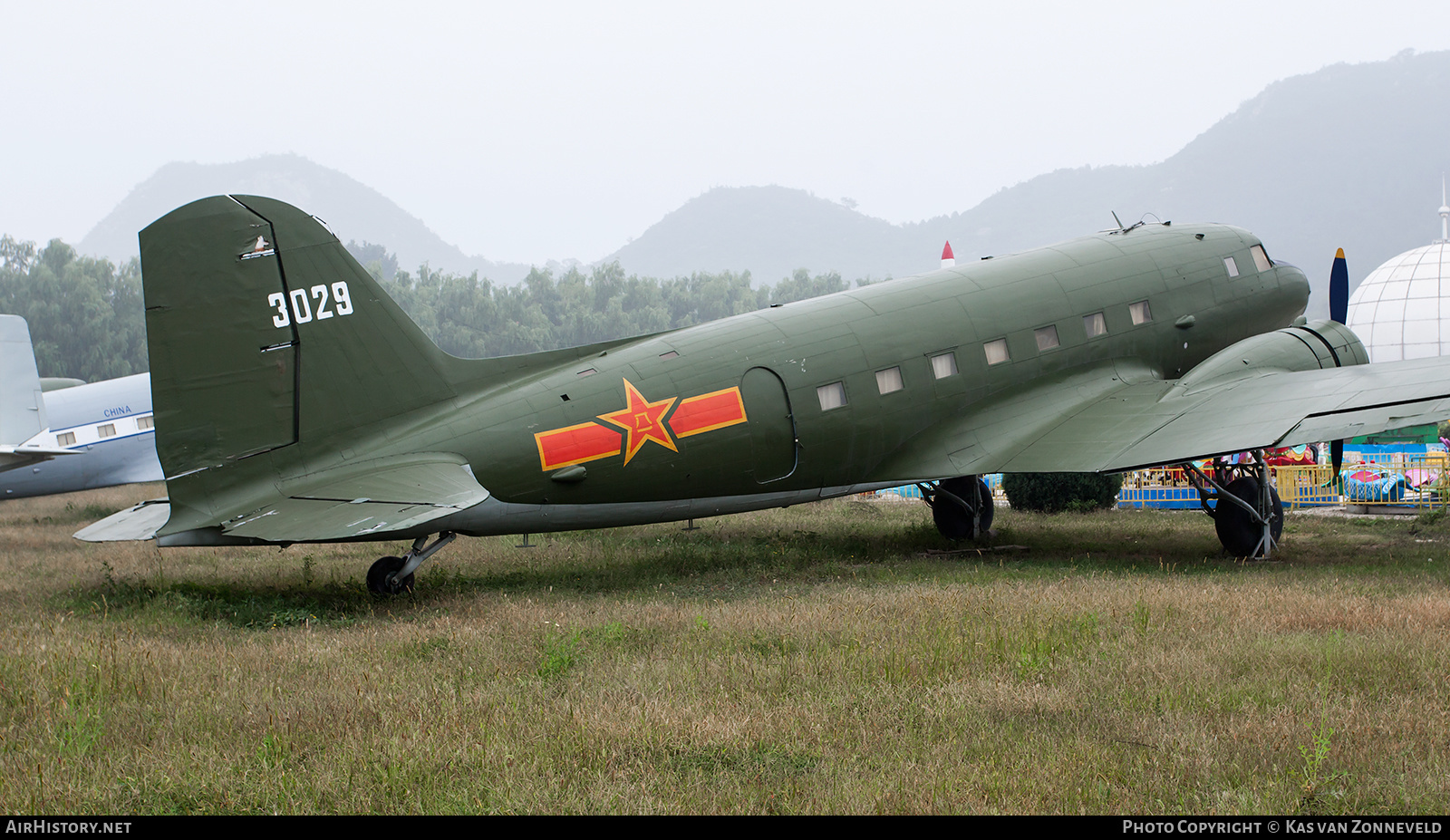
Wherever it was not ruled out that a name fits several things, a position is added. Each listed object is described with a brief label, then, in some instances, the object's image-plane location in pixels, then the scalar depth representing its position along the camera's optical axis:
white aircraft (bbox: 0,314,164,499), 21.92
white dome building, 55.31
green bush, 23.28
